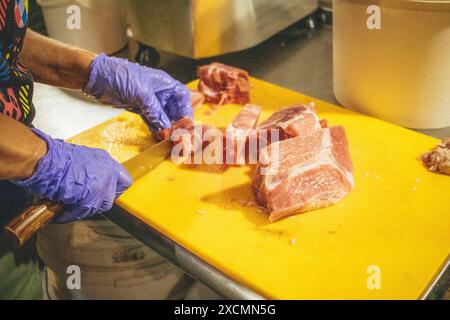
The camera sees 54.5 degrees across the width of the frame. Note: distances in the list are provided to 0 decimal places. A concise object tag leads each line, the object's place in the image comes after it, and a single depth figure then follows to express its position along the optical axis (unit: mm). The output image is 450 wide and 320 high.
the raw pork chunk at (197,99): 2027
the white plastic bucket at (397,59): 1630
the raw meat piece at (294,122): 1698
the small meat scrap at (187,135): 1754
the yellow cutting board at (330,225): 1262
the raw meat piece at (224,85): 2055
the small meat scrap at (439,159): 1569
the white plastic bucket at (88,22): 2201
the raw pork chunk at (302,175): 1459
